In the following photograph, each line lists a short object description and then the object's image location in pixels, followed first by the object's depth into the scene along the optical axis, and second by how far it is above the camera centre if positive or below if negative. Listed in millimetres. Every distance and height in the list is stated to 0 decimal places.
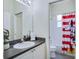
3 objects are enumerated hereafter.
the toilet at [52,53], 1928 -805
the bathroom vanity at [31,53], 845 -435
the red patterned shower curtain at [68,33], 1893 -121
